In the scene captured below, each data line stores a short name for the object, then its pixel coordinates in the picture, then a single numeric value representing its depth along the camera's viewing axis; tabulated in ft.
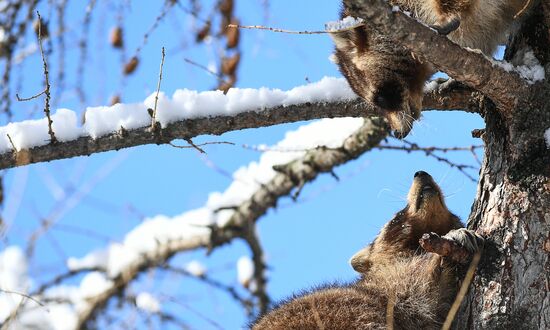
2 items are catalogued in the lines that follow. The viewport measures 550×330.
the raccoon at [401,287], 25.44
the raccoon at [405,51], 25.87
